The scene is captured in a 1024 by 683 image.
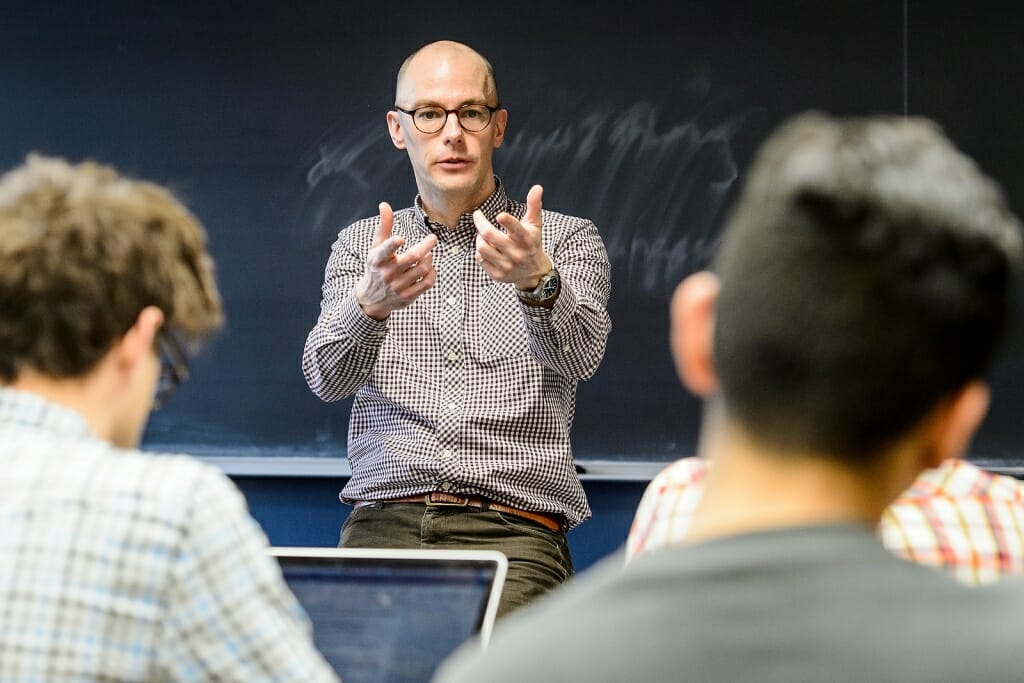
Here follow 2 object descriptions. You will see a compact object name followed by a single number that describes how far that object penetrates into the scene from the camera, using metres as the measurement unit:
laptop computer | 4.04
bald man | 4.61
